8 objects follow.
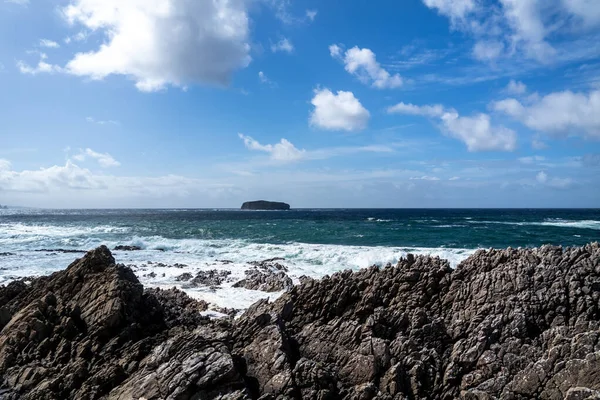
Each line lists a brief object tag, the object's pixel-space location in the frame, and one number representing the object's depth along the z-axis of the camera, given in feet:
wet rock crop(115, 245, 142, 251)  151.74
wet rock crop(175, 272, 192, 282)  89.66
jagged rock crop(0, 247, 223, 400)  32.96
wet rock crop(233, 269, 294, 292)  79.41
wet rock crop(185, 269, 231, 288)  82.93
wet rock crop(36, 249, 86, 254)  141.08
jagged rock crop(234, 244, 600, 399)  29.12
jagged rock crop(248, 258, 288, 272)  102.65
